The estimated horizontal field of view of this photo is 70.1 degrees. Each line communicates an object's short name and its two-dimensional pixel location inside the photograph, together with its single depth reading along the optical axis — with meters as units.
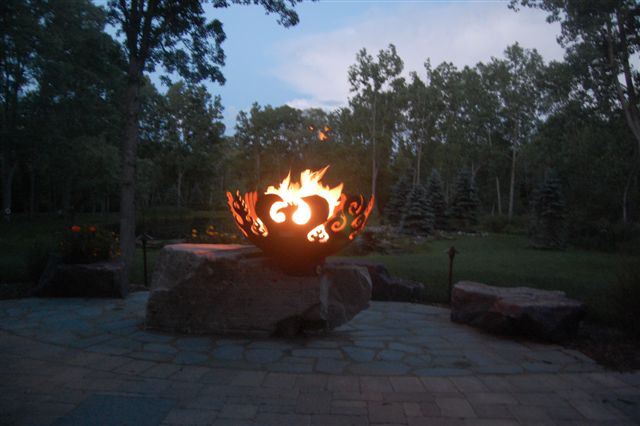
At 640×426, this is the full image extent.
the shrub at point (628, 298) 5.15
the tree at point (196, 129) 40.50
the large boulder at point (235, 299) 5.11
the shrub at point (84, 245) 7.21
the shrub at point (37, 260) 8.07
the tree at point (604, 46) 16.39
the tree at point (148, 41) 9.13
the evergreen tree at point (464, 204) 27.30
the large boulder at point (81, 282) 6.97
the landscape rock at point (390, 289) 7.57
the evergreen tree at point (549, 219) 18.83
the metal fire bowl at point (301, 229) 4.93
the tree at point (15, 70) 18.20
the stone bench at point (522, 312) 4.99
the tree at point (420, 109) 38.50
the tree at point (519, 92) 37.34
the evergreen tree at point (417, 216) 24.16
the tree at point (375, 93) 36.25
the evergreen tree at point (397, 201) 31.42
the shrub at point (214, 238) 10.88
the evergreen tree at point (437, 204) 27.33
